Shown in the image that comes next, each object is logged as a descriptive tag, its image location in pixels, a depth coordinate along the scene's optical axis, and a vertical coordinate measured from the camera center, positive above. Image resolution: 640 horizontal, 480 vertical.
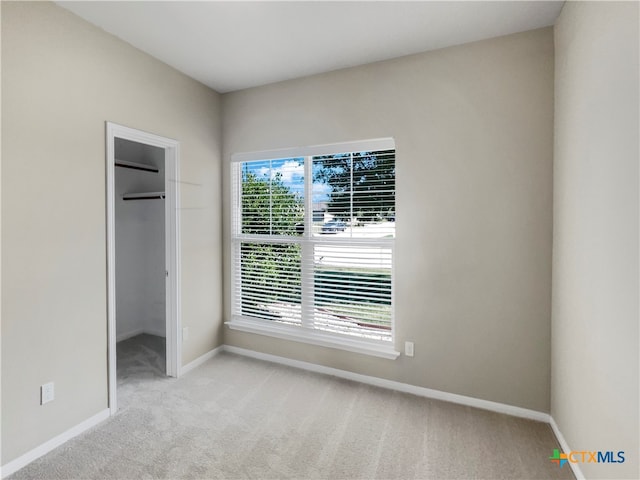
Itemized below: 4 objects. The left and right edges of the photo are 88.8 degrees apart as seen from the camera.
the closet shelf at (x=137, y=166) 3.50 +0.78
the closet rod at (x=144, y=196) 3.60 +0.45
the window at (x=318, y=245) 2.76 -0.09
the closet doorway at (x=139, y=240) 3.81 -0.06
